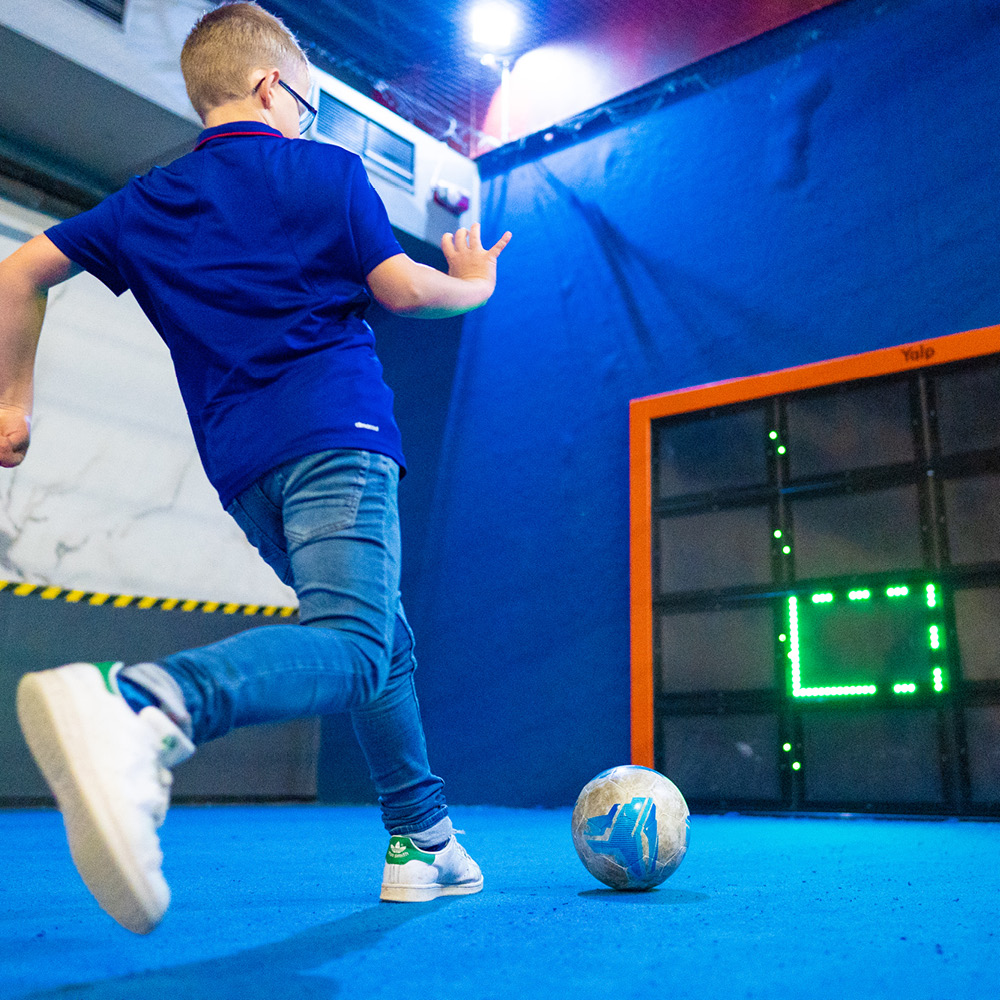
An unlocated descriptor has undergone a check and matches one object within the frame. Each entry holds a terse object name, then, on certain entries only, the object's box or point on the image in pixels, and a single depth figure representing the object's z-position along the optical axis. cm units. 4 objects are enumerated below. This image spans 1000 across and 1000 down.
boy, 145
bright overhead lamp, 606
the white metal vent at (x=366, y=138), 622
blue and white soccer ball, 208
